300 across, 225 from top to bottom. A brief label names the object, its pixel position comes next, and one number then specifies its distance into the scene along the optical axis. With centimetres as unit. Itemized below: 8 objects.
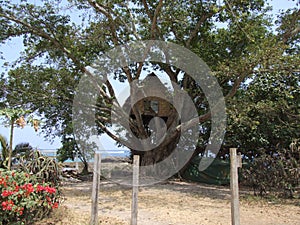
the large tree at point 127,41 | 858
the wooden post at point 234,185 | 372
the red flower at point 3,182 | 359
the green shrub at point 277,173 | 754
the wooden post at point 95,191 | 396
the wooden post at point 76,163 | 1270
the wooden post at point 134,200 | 380
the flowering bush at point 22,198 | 357
